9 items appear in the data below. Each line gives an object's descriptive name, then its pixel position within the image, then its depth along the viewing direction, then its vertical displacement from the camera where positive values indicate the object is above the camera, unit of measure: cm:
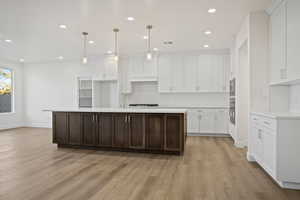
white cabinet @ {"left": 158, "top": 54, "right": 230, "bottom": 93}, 595 +82
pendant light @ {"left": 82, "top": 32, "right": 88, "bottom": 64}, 449 +157
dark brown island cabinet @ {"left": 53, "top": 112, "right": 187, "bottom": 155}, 374 -71
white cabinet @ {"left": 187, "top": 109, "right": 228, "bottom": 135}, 575 -72
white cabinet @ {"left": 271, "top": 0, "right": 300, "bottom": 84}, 258 +85
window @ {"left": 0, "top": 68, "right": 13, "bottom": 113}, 717 +32
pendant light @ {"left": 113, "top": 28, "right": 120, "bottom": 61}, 424 +156
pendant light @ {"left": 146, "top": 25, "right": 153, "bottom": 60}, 390 +155
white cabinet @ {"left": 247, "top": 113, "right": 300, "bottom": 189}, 233 -67
